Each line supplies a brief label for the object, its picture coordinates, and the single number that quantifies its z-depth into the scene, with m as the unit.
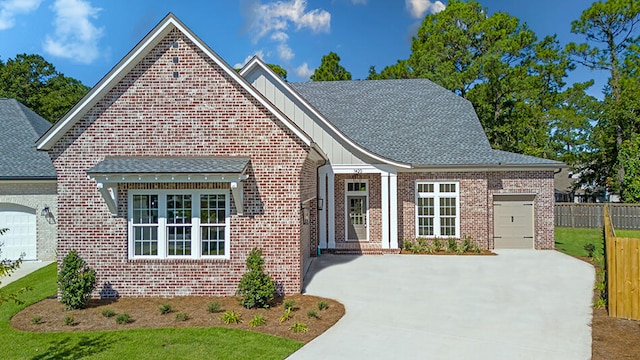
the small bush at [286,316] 8.87
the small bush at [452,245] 17.78
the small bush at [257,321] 8.69
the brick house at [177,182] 10.72
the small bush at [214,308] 9.45
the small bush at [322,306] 9.51
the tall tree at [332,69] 42.44
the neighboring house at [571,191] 41.16
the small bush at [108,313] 9.32
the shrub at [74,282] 9.84
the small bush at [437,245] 17.91
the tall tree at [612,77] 33.59
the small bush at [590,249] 16.30
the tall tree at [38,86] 37.41
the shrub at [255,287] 9.70
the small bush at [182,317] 9.01
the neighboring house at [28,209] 16.06
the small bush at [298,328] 8.28
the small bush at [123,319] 8.90
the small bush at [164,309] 9.46
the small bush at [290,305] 9.62
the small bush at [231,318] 8.87
